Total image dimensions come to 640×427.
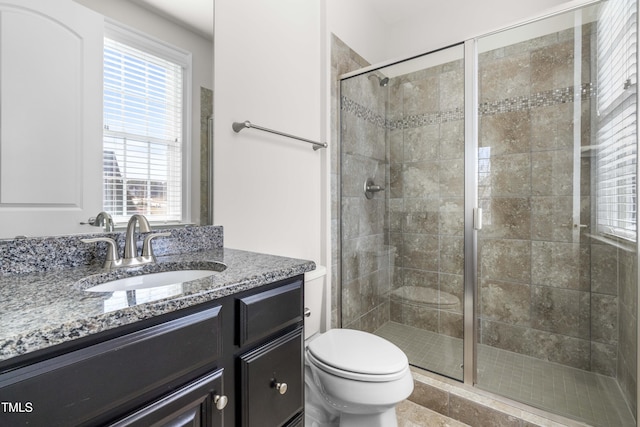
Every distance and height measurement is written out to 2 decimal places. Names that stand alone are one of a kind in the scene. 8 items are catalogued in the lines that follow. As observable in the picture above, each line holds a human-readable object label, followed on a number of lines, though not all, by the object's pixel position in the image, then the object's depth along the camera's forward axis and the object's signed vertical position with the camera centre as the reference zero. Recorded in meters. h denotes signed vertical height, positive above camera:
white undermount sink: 0.80 -0.20
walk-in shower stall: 1.49 +0.03
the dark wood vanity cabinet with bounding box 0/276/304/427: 0.42 -0.29
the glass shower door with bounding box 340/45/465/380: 1.92 +0.05
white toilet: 1.14 -0.64
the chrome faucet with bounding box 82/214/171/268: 0.87 -0.11
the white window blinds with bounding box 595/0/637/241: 1.30 +0.45
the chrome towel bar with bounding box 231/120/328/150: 1.33 +0.40
